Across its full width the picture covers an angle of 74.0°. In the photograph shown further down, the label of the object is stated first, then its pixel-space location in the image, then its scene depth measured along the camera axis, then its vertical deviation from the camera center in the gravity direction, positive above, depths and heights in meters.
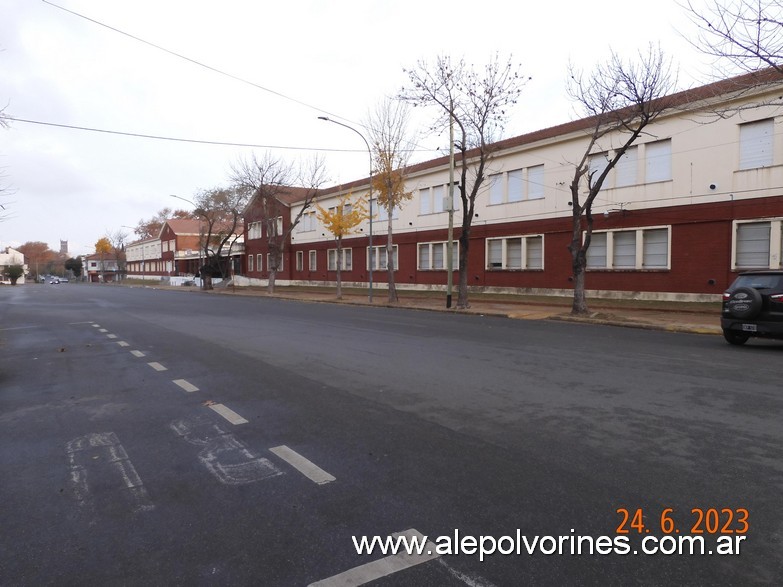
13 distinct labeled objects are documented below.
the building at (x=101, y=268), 115.94 +0.53
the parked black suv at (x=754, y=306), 10.39 -0.77
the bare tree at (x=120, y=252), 104.38 +3.66
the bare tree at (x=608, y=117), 16.77 +5.31
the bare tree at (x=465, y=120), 21.48 +6.16
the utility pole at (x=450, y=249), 23.22 +0.89
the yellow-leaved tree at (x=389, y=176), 27.17 +4.95
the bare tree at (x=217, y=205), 50.98 +6.45
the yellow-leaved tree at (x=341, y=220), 32.31 +3.07
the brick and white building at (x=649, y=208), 19.81 +2.83
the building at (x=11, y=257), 130.88 +3.45
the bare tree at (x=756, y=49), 10.91 +4.68
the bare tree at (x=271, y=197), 42.69 +6.48
